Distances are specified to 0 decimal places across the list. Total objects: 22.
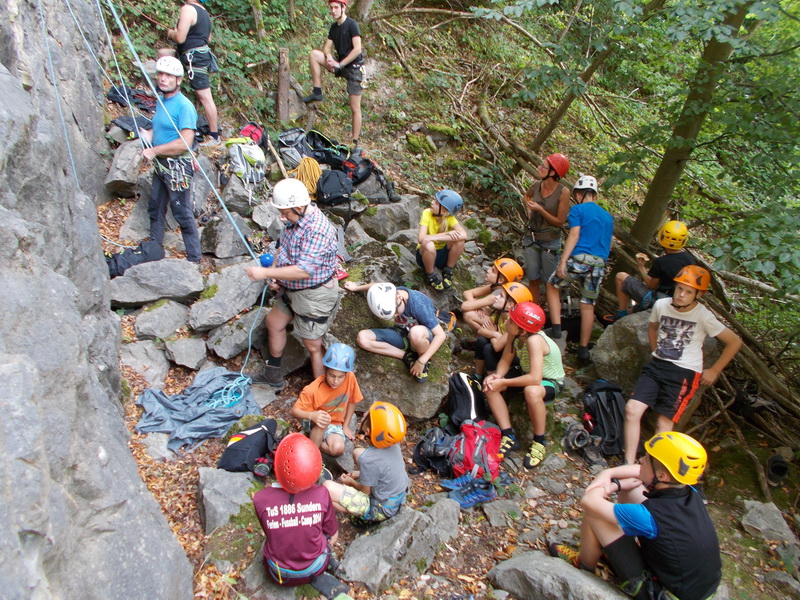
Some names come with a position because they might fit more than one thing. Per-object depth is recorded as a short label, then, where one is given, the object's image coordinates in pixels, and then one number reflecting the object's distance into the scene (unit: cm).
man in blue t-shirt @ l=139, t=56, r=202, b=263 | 549
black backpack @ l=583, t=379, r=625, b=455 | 508
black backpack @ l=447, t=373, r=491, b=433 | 529
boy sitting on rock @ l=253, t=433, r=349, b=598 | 327
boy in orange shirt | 447
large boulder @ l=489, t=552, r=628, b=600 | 317
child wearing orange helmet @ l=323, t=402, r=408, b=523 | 384
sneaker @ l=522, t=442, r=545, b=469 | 494
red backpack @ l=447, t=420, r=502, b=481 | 470
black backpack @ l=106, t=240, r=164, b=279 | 576
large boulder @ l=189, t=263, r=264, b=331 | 568
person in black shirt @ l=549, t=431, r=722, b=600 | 306
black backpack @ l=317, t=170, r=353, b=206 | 770
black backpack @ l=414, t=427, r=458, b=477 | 488
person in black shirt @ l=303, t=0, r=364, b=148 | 777
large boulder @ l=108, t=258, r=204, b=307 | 561
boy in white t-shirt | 467
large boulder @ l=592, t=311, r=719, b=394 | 562
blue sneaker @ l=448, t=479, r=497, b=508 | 452
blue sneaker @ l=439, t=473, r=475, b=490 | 467
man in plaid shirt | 463
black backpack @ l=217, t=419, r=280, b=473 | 429
